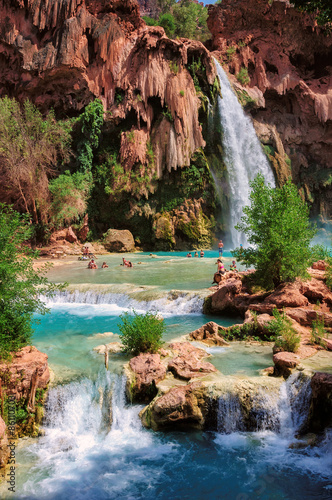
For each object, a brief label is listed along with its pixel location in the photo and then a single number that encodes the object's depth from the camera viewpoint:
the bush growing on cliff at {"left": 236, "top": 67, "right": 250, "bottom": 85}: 36.06
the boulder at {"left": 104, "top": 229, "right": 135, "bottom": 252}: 28.19
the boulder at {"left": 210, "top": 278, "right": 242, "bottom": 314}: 11.83
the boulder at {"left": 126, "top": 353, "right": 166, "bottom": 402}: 7.09
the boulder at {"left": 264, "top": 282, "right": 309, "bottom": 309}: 10.10
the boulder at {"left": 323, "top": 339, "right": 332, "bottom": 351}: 7.94
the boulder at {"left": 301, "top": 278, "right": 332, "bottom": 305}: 10.48
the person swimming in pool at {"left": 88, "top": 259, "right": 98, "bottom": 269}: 20.25
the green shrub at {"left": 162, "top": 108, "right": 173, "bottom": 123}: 29.38
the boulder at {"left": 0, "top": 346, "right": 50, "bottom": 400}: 6.43
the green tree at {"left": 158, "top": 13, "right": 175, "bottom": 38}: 42.31
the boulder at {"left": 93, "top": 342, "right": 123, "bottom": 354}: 8.71
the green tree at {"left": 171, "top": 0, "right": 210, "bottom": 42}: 44.88
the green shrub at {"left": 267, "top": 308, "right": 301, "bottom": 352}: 7.77
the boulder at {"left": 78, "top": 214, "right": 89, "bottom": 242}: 29.14
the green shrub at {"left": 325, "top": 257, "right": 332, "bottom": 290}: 10.84
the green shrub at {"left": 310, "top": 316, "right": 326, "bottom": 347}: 8.19
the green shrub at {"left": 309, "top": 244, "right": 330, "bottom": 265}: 11.60
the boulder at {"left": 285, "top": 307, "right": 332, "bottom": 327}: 9.27
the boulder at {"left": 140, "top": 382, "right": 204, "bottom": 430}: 6.44
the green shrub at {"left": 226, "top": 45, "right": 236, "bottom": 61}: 36.41
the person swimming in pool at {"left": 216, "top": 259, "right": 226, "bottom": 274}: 14.68
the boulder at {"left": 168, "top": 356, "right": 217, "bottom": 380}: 7.20
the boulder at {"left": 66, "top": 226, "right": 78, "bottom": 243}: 27.78
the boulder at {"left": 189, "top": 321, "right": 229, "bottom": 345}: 9.30
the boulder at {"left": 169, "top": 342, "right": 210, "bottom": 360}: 7.96
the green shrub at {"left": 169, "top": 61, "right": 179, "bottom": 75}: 29.56
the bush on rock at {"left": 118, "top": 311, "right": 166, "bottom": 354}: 8.21
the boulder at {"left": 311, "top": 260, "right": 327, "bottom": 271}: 12.96
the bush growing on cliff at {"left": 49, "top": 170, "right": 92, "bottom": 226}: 27.33
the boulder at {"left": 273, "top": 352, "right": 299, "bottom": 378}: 6.80
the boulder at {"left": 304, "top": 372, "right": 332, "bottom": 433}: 6.04
